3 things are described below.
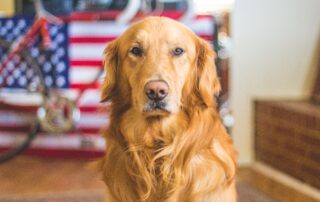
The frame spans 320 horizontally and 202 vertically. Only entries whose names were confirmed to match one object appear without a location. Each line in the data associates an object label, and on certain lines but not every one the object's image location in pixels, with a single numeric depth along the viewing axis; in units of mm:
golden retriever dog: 1366
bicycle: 2818
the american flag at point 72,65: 2883
